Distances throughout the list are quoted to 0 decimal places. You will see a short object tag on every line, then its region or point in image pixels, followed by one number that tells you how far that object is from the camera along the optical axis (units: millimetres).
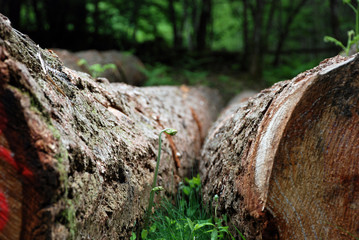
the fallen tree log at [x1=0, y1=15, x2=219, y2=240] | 928
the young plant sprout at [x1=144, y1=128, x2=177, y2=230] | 1556
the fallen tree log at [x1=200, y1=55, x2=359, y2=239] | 1240
